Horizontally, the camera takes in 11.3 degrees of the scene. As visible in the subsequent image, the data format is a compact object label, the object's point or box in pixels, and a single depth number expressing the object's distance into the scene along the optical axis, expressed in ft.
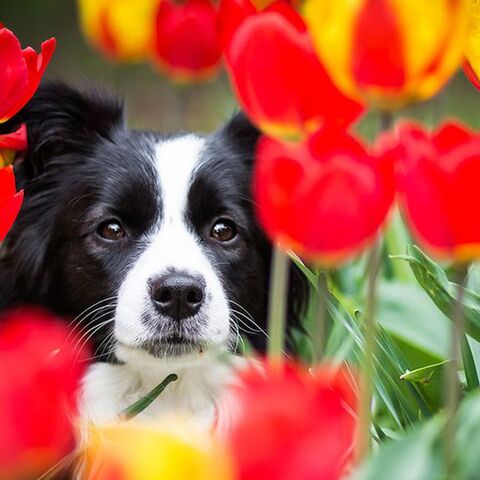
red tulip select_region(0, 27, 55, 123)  3.88
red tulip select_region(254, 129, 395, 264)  3.14
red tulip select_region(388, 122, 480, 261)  3.13
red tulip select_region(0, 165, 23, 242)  3.77
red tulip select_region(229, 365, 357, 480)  2.70
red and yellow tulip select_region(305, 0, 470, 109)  3.25
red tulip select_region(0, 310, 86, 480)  2.94
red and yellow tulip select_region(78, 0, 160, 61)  6.14
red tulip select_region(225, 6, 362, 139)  3.41
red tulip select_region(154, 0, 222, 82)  5.79
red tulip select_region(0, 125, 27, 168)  4.22
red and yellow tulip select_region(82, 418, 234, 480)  2.67
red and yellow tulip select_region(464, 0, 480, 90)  3.83
